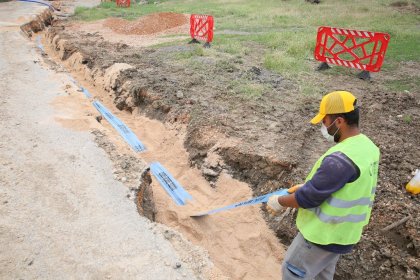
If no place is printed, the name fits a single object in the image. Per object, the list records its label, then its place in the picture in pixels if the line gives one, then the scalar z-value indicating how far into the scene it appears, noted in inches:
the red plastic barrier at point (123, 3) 982.3
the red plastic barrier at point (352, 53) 357.4
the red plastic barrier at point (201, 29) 459.6
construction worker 97.3
